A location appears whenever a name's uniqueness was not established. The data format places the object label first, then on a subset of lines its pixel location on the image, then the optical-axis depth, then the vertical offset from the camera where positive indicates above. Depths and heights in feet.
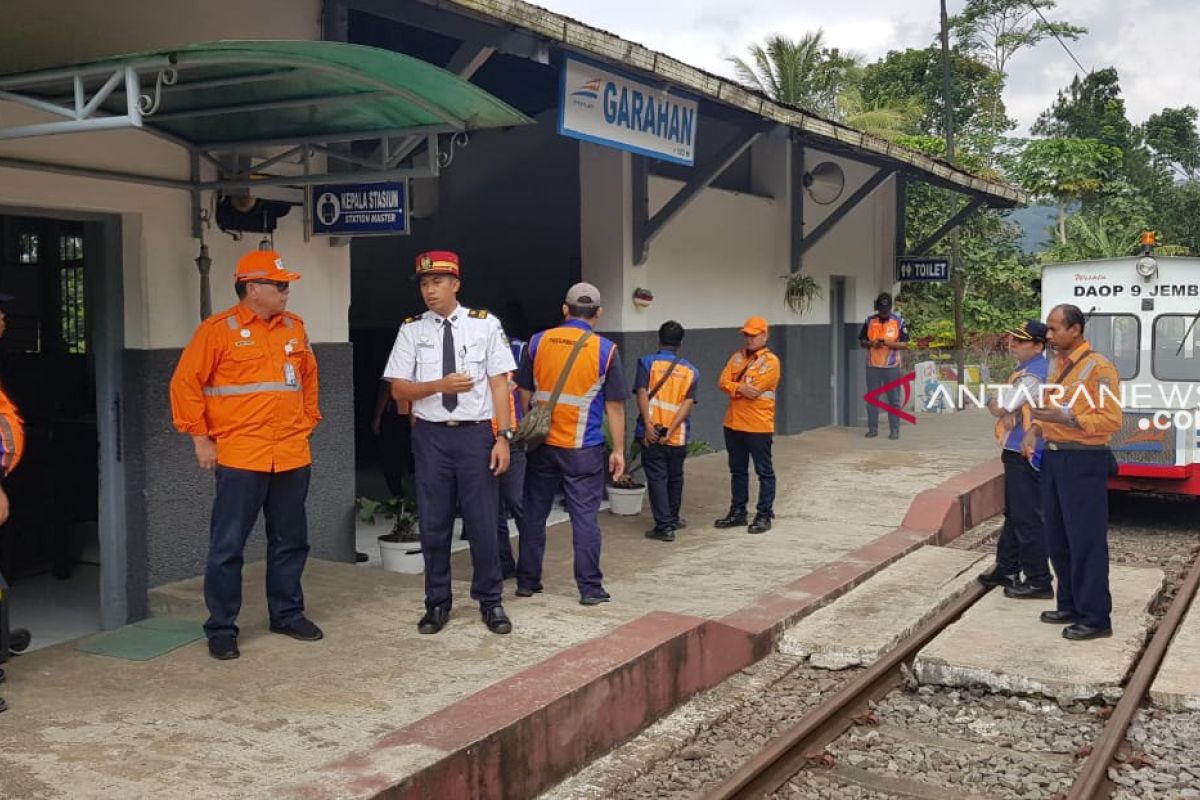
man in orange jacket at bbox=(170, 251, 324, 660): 18.37 -1.05
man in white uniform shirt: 19.79 -0.99
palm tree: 104.83 +23.50
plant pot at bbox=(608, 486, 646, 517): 34.09 -4.52
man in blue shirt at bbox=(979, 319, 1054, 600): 25.17 -2.96
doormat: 19.21 -4.87
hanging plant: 51.75 +2.02
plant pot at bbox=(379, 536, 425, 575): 25.90 -4.62
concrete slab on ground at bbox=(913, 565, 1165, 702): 20.84 -5.74
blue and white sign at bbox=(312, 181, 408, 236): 24.29 +2.67
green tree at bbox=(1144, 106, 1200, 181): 151.64 +24.64
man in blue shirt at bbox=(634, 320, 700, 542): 30.99 -1.85
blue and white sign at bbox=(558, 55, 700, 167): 28.17 +5.68
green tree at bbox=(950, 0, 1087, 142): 134.10 +34.06
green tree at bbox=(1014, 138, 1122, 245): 107.45 +15.12
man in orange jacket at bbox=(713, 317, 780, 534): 31.99 -2.12
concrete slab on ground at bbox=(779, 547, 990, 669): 23.02 -5.68
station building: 19.48 +3.16
